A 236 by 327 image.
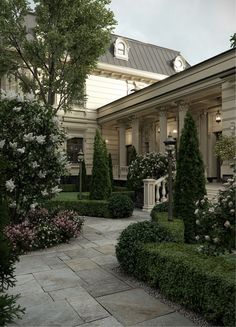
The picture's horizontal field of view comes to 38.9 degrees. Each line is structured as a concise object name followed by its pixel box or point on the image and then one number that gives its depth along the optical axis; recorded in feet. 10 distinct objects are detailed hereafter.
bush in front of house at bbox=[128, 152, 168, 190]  51.72
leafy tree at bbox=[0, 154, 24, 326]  13.48
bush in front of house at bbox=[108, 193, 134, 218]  42.04
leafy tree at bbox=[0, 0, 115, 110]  53.93
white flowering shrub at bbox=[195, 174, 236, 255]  14.35
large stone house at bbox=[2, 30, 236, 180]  51.01
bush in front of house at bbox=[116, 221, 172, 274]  19.01
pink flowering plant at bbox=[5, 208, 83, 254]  25.73
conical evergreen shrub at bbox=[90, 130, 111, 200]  46.88
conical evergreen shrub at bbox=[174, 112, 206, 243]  28.55
